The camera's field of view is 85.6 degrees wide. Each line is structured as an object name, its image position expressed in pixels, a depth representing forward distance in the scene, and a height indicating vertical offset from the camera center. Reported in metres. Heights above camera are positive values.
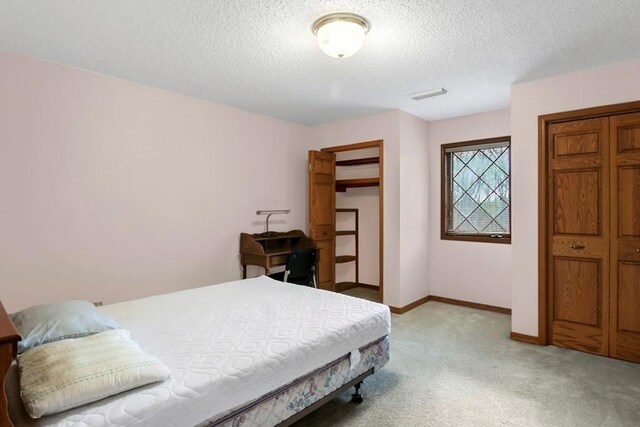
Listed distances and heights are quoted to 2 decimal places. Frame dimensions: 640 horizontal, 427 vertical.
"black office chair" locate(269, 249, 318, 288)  3.68 -0.62
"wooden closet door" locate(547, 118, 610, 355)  2.81 -0.20
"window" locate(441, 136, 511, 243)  4.05 +0.25
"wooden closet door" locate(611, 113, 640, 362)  2.68 -0.21
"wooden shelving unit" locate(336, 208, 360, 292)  5.10 -0.67
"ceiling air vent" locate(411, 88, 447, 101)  3.36 +1.17
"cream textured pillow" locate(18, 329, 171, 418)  1.14 -0.58
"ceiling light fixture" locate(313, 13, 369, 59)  2.07 +1.10
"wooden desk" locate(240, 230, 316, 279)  3.75 -0.42
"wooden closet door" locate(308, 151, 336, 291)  4.43 +0.01
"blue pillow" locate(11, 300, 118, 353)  1.53 -0.52
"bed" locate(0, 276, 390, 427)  1.26 -0.67
